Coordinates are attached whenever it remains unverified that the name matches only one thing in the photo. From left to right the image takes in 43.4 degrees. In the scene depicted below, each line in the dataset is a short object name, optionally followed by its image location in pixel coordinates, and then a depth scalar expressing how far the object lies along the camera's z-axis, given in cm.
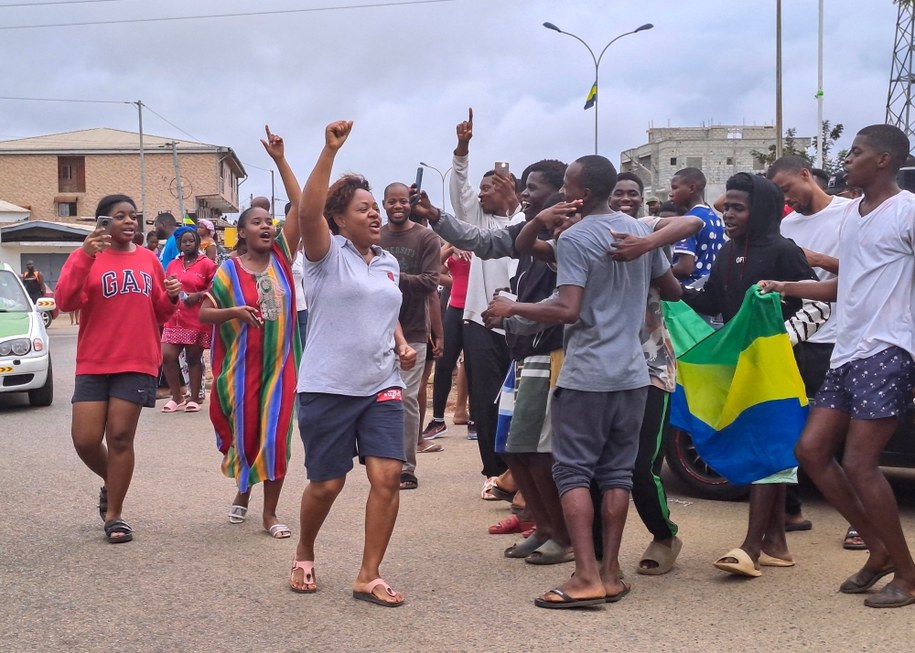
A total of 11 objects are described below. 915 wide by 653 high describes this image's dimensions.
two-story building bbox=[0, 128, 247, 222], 6612
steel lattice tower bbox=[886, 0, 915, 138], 3481
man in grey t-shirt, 507
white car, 1273
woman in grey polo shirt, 516
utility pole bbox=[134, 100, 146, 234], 5409
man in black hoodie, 556
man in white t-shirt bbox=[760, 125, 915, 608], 492
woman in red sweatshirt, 649
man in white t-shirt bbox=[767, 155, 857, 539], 609
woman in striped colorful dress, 662
